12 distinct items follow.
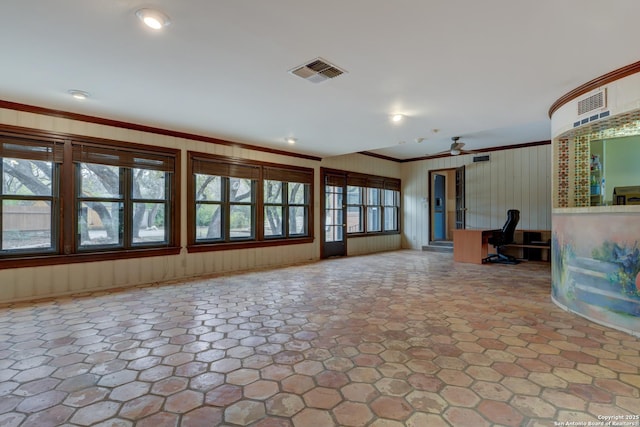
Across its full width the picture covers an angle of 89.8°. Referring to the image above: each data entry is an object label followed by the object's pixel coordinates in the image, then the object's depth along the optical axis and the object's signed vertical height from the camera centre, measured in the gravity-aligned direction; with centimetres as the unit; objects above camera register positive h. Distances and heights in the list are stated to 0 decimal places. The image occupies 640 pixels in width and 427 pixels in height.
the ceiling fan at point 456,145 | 686 +145
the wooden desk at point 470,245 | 695 -72
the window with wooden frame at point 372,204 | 861 +27
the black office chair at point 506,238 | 682 -54
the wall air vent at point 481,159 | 835 +143
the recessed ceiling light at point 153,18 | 221 +139
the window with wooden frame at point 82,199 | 407 +23
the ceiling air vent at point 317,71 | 300 +140
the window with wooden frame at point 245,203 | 573 +23
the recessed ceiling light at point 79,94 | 363 +140
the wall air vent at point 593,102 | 324 +115
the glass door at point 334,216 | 791 -6
